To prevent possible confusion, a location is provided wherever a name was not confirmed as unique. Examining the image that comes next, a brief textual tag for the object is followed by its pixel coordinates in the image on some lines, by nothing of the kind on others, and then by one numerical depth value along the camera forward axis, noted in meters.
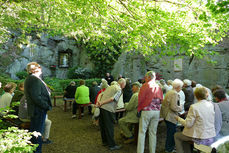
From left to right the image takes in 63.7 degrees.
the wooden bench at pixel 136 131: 4.80
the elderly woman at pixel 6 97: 4.52
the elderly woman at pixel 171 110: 4.14
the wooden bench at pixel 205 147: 2.52
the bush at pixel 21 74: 17.22
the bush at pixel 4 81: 11.44
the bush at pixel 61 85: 14.80
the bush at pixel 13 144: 1.87
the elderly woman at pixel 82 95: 7.58
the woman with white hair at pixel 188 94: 5.58
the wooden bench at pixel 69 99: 8.83
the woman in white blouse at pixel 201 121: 3.18
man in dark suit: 3.53
